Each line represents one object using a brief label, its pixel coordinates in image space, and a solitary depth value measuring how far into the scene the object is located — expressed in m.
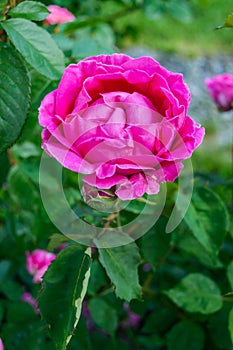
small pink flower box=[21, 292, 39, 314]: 0.85
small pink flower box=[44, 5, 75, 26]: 0.79
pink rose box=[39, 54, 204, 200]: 0.55
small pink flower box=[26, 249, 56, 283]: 0.79
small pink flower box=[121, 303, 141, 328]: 0.88
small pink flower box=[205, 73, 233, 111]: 0.87
